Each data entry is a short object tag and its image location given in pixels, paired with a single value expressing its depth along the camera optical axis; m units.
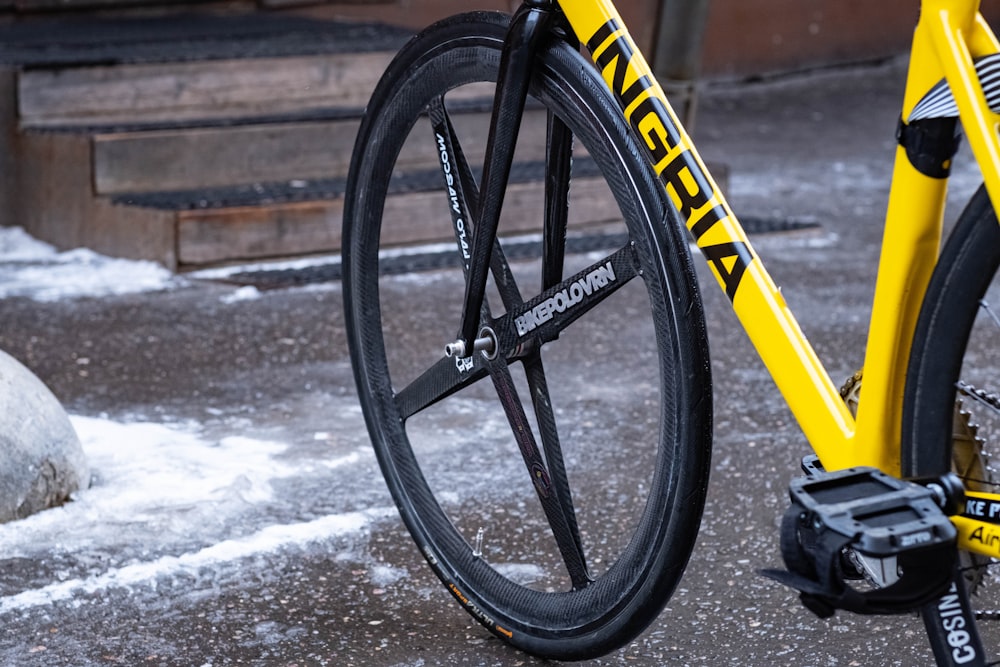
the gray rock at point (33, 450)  4.94
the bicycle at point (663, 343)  2.76
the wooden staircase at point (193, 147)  8.92
